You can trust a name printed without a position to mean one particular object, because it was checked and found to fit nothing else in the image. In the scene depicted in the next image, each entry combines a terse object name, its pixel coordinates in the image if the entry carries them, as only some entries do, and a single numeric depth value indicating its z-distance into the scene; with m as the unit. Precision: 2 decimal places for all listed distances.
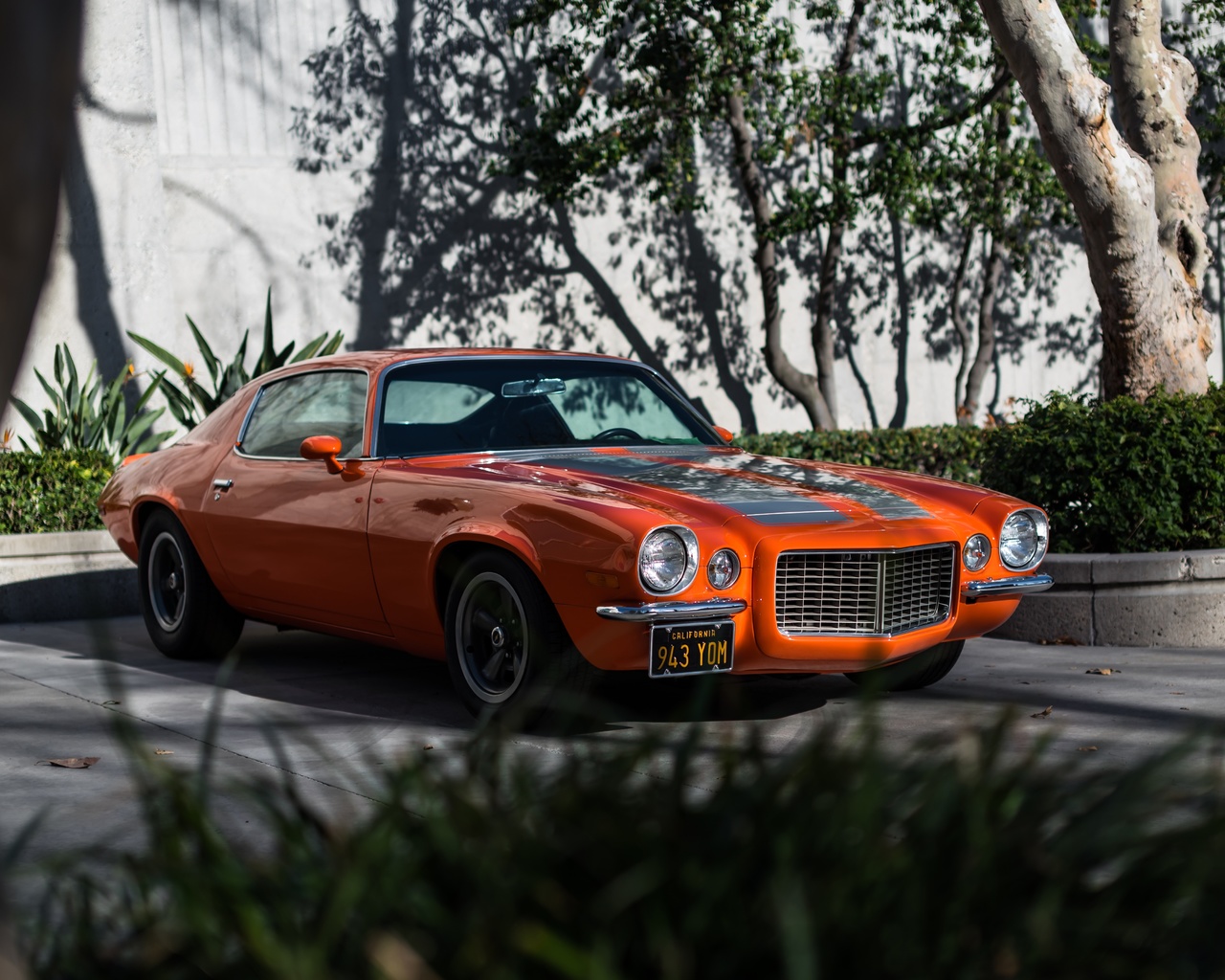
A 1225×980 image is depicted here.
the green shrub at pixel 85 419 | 10.71
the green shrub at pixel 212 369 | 11.07
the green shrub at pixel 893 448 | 11.09
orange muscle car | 5.03
